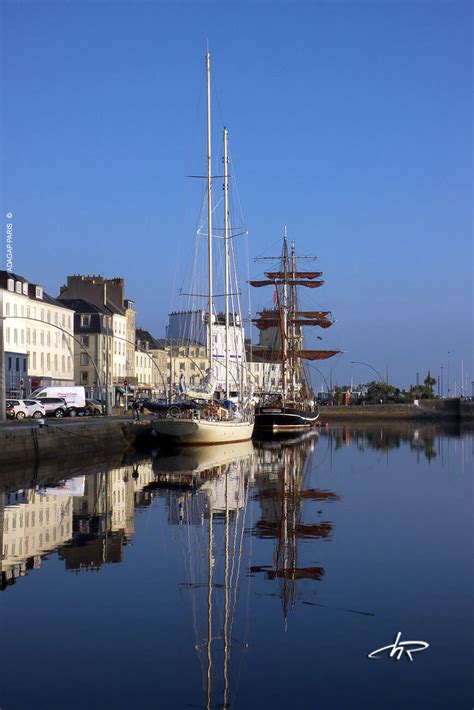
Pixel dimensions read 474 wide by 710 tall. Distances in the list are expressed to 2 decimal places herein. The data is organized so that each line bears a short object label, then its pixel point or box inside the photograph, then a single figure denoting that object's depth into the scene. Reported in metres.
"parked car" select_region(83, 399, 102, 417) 74.31
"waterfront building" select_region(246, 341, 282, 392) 170.77
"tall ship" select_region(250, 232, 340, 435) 82.75
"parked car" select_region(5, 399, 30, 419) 60.41
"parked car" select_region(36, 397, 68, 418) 68.12
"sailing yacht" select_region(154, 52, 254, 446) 53.06
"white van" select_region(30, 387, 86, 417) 71.12
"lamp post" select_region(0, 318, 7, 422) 48.09
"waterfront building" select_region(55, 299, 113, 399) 101.62
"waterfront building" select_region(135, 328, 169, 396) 127.00
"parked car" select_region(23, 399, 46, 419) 63.31
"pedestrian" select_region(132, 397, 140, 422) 61.33
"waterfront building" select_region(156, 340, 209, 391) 138.88
